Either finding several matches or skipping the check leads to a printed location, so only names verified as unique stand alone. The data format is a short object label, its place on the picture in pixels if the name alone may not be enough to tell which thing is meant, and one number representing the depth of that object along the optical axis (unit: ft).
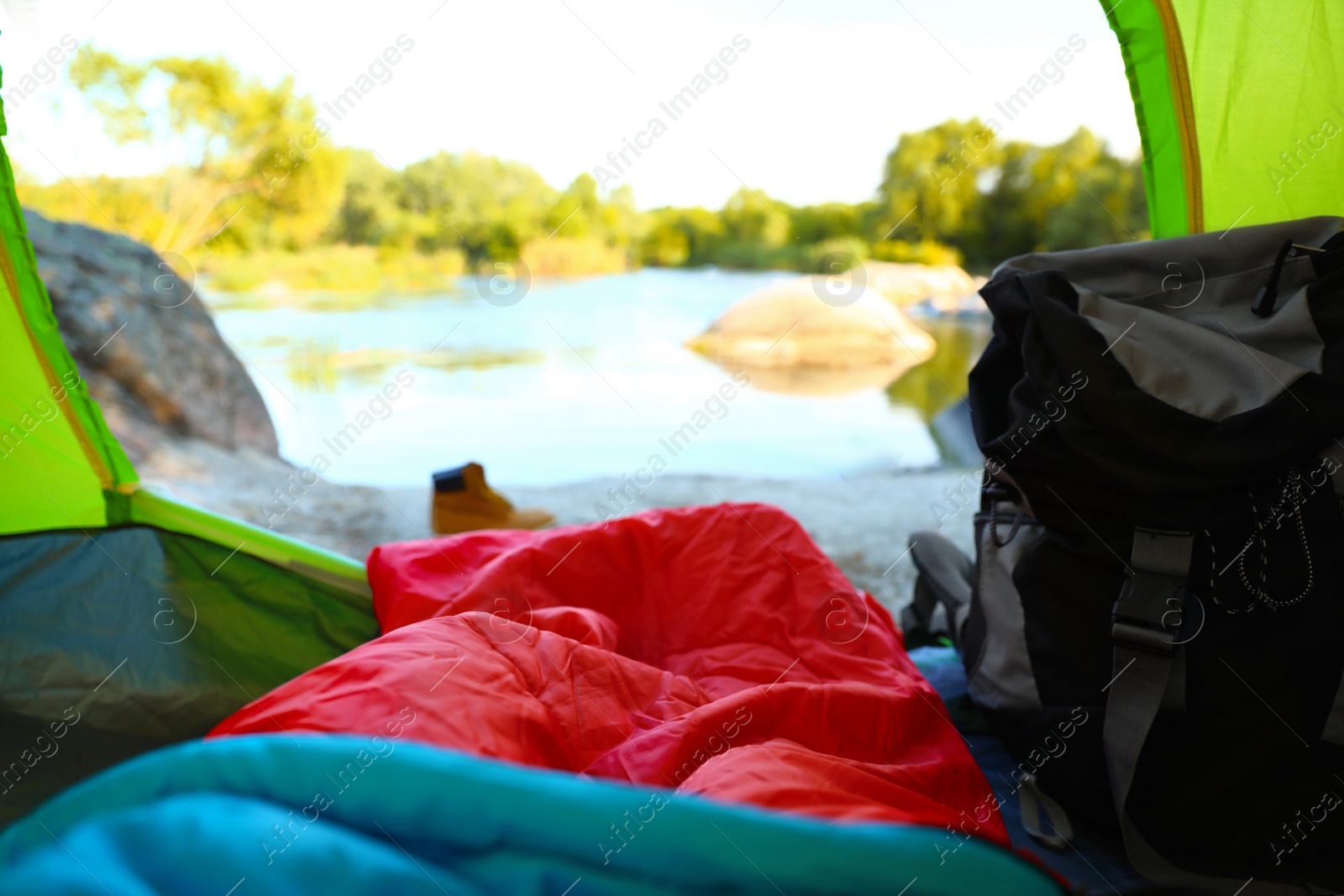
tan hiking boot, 6.91
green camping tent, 3.44
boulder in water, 11.73
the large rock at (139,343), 8.90
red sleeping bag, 2.12
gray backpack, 2.52
